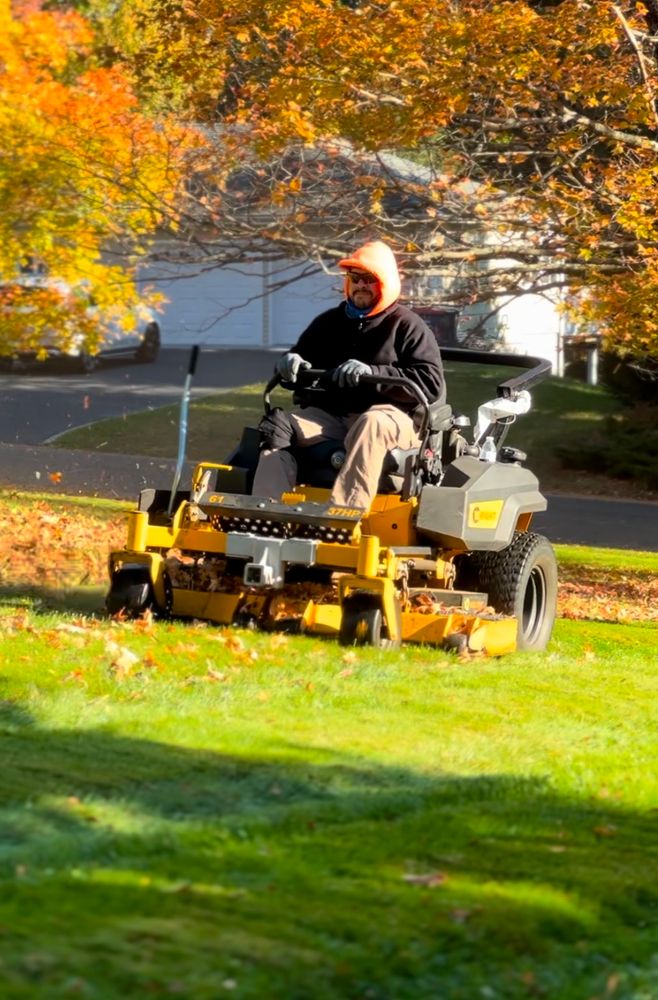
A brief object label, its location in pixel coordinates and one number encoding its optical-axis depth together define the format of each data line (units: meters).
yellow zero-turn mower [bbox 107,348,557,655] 17.16
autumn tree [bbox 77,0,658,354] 25.91
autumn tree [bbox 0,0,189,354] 30.03
